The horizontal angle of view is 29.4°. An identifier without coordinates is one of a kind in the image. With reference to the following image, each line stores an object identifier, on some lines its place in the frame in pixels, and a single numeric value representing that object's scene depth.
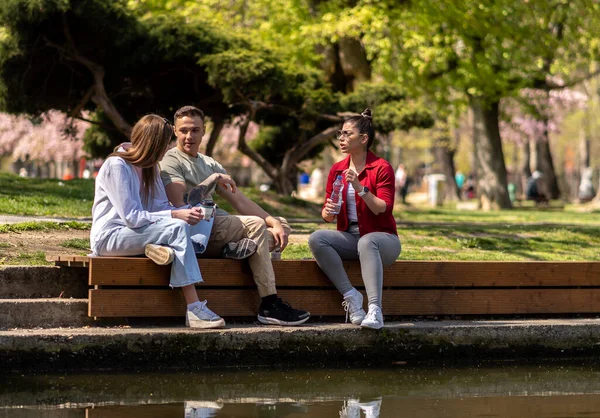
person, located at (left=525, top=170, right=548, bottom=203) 39.22
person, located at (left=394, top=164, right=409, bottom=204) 44.08
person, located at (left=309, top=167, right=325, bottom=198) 50.53
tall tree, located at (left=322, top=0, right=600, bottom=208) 24.78
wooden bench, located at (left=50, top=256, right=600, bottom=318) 7.25
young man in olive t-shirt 7.55
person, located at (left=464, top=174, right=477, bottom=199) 57.15
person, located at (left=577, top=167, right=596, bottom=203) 43.78
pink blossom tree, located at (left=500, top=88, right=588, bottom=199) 34.44
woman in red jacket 7.69
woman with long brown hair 7.18
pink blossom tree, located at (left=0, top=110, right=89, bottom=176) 53.94
